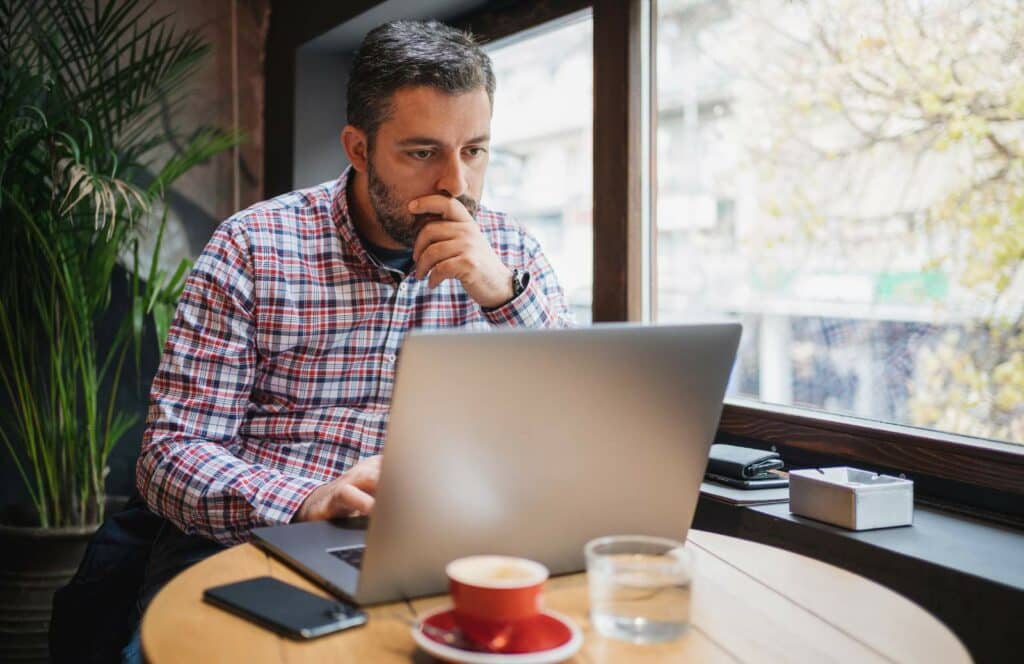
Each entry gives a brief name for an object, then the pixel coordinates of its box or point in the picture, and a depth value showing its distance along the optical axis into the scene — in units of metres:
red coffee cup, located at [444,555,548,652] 0.79
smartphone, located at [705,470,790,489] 1.72
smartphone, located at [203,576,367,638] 0.86
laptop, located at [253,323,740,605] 0.82
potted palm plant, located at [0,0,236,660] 2.48
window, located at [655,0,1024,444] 1.72
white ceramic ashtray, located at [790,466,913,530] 1.44
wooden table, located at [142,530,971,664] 0.84
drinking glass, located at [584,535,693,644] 0.83
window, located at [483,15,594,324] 2.66
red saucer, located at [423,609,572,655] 0.80
